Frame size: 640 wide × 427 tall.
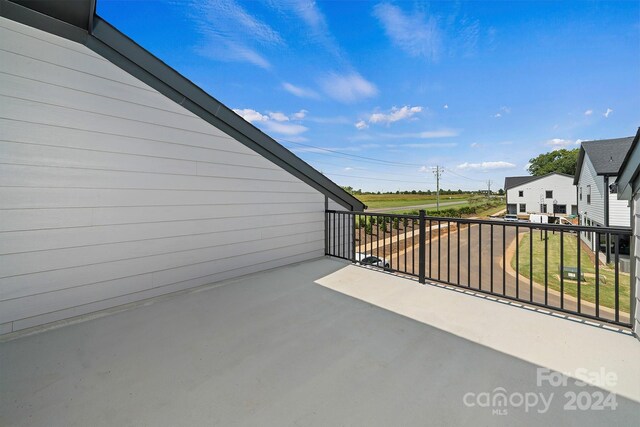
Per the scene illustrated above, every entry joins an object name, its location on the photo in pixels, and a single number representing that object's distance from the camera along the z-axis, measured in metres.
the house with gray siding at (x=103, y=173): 1.81
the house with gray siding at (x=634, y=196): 1.46
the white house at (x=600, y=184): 8.95
